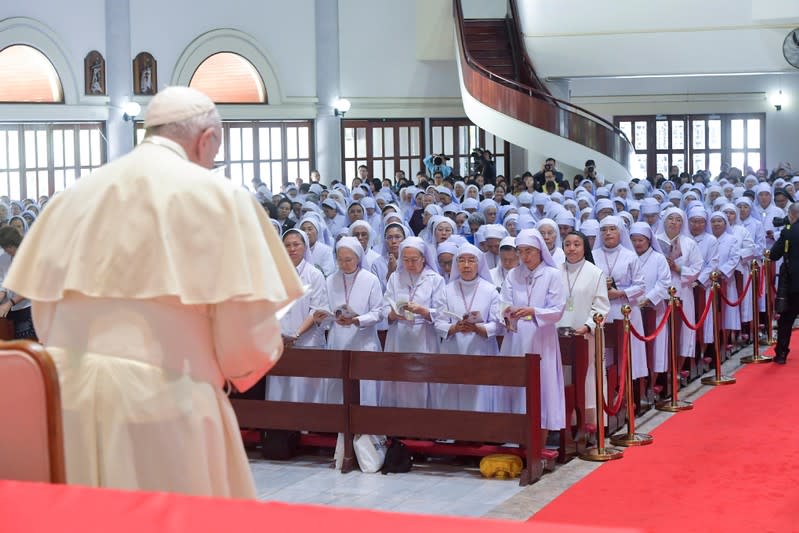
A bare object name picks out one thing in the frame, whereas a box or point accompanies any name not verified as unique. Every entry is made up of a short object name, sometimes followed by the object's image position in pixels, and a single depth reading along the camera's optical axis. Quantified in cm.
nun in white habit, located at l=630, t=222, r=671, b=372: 1162
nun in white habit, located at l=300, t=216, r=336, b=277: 1301
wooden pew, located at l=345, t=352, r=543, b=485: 870
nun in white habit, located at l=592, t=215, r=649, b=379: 1133
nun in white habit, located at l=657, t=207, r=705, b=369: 1223
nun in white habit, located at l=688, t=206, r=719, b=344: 1336
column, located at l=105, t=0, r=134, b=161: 2302
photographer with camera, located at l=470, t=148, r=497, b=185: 2475
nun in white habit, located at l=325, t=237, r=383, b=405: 993
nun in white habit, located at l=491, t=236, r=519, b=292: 1041
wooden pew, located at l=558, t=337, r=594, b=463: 955
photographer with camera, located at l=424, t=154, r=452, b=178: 2405
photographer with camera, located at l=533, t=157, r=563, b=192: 2189
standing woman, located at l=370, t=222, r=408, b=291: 1238
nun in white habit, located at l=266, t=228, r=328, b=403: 994
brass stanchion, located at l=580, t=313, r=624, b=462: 927
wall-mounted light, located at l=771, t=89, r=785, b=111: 3073
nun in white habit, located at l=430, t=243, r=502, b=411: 963
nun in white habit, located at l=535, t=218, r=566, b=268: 1130
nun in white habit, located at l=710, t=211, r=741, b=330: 1385
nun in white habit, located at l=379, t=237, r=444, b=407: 967
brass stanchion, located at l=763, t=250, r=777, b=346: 1451
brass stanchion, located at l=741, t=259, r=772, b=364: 1338
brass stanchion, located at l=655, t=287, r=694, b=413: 1112
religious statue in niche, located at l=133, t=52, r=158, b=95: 2375
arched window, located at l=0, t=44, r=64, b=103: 2222
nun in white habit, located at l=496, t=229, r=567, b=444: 931
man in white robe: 375
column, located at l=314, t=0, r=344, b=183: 2653
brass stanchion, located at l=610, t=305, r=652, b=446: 975
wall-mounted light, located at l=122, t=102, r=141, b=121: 2252
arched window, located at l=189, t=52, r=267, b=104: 2548
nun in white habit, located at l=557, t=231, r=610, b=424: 998
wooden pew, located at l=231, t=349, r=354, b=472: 928
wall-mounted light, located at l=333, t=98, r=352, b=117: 2612
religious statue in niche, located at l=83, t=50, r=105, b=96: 2286
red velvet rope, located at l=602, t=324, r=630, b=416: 953
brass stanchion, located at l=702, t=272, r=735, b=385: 1224
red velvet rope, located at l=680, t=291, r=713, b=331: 1141
